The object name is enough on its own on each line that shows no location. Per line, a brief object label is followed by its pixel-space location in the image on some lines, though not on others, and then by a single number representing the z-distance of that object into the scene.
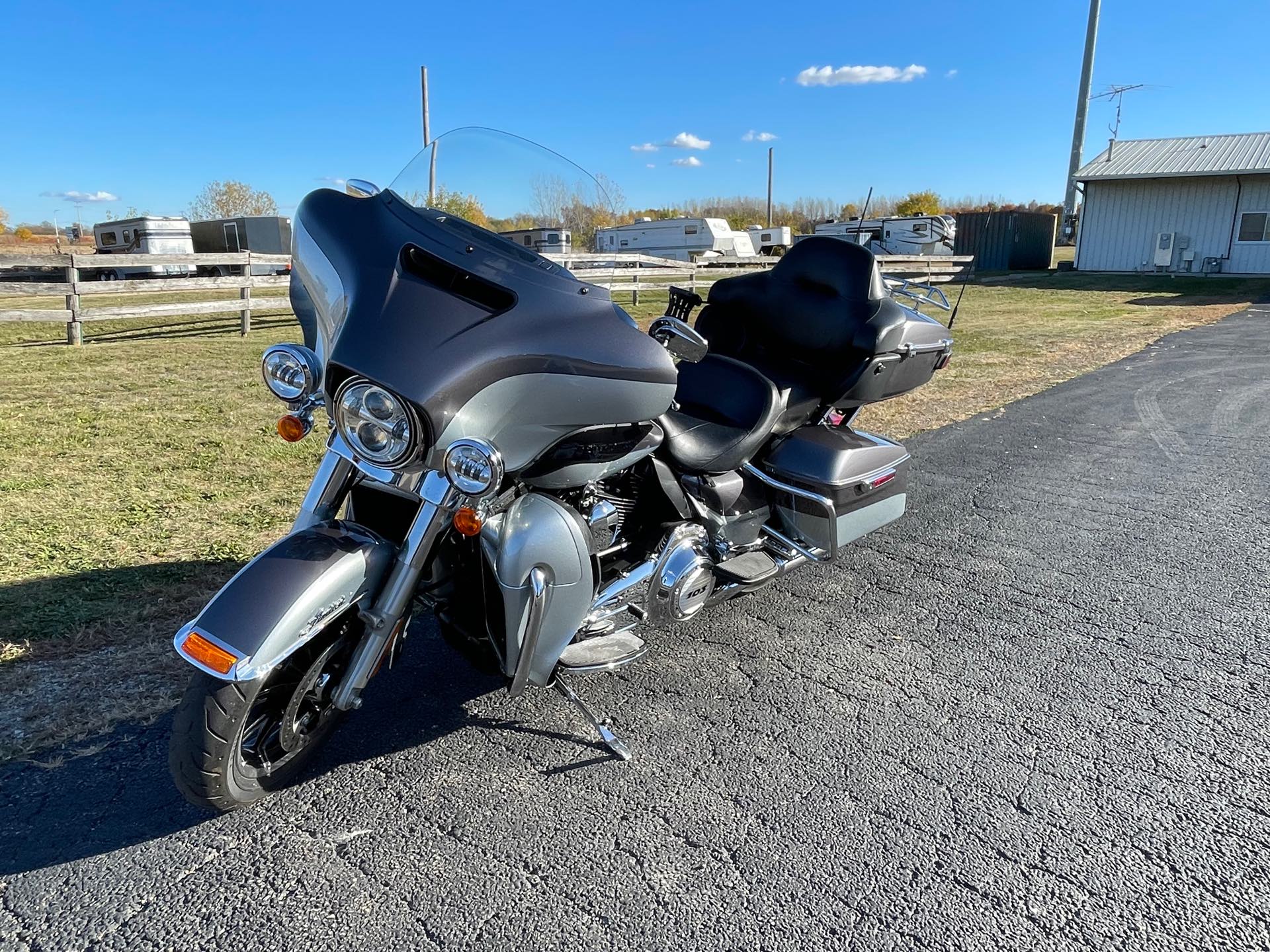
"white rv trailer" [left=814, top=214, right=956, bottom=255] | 29.48
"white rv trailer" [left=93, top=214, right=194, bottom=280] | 25.44
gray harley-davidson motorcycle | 2.15
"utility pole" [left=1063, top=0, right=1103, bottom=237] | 39.31
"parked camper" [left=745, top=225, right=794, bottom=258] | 38.97
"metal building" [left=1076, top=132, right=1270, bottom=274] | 28.39
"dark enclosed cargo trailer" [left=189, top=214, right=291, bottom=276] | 26.62
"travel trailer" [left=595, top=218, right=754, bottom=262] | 34.75
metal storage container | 35.44
